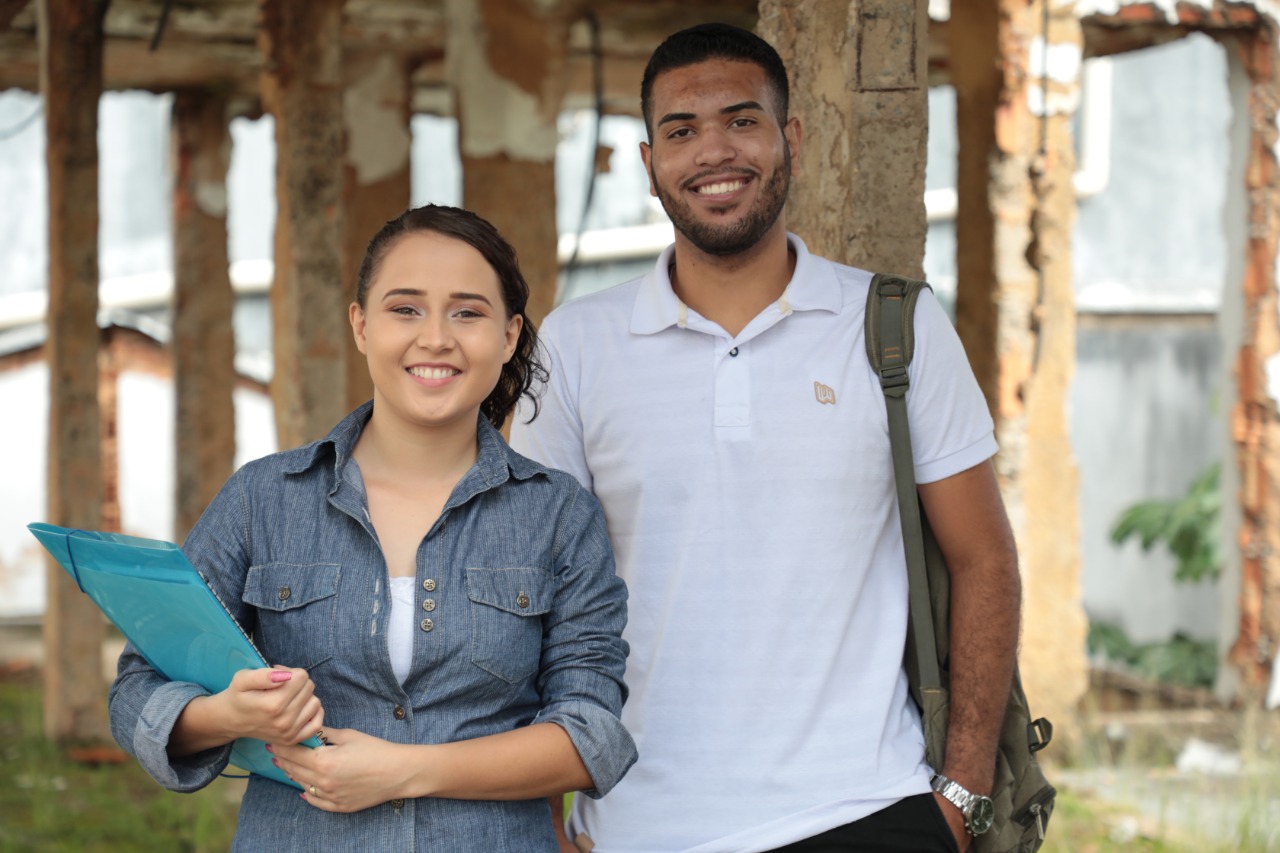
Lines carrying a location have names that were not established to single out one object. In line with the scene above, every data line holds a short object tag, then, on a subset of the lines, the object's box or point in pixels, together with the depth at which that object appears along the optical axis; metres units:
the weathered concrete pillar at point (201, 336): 9.54
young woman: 1.74
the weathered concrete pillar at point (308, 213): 5.96
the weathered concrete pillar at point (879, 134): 2.89
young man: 2.10
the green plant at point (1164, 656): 9.28
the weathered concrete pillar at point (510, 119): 6.27
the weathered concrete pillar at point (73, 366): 7.26
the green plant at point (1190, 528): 10.08
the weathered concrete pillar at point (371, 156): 7.49
